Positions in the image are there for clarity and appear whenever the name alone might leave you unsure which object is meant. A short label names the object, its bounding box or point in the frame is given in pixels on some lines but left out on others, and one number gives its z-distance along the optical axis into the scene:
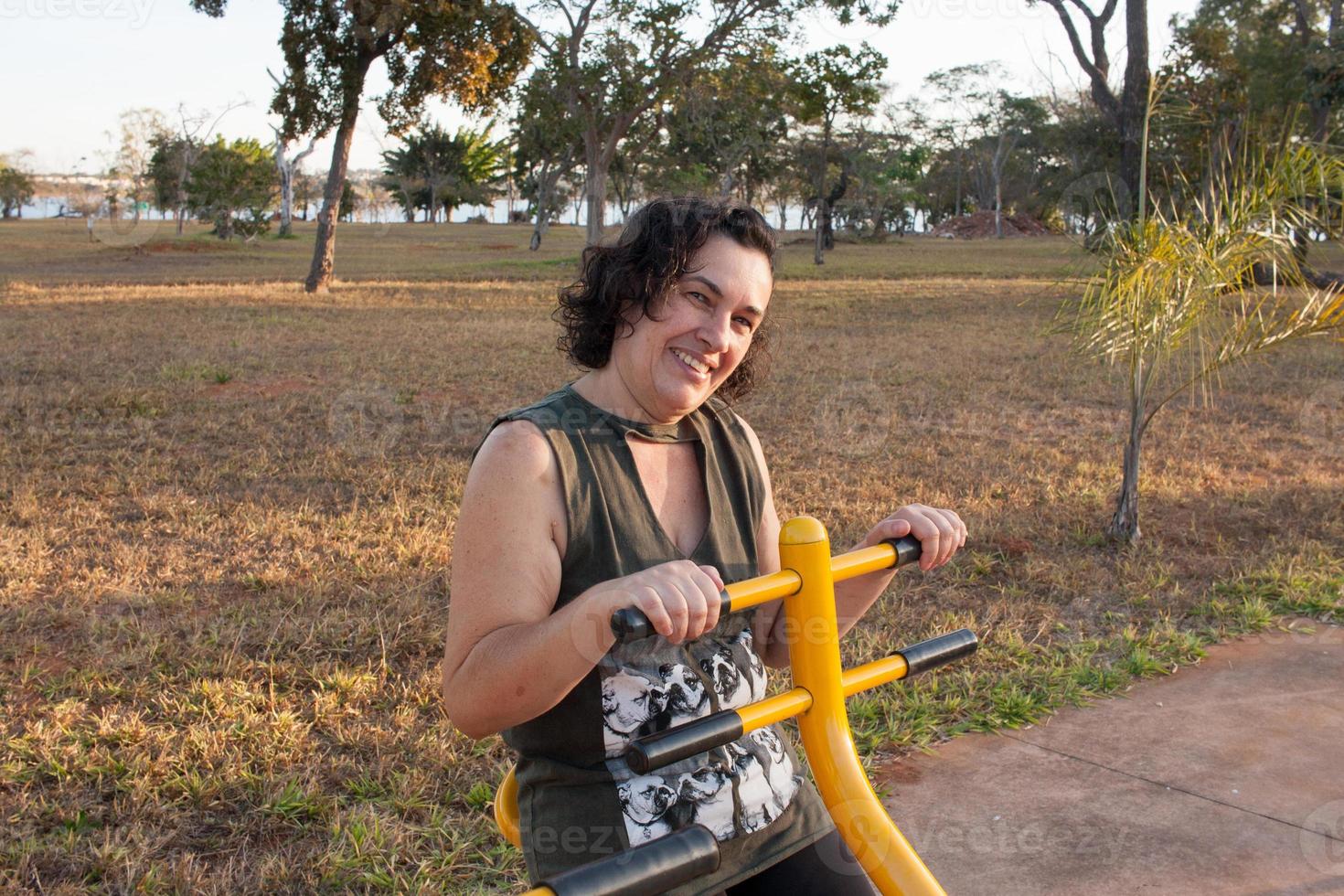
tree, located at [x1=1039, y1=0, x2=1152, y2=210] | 16.55
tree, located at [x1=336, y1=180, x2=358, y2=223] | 59.32
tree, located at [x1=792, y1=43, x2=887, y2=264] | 21.89
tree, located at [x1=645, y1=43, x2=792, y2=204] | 20.58
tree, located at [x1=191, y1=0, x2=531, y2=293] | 16.86
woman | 1.65
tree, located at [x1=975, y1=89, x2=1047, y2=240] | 59.69
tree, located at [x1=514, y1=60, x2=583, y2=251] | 21.53
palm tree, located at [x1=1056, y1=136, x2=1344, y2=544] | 4.66
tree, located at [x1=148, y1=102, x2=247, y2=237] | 40.25
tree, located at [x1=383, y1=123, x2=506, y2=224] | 65.81
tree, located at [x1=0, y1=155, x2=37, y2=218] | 60.19
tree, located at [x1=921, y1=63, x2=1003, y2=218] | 63.14
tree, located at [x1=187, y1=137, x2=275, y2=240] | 39.78
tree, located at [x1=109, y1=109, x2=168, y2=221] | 43.34
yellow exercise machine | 1.32
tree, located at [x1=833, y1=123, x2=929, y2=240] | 45.75
